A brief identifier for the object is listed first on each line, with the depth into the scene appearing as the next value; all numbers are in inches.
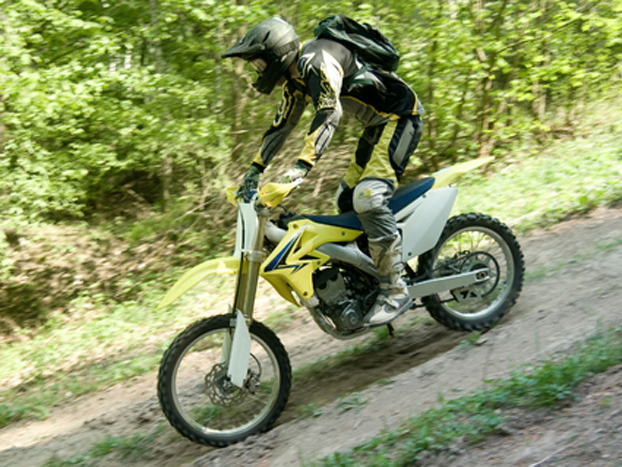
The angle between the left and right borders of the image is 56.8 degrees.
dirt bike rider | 138.9
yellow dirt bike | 141.7
